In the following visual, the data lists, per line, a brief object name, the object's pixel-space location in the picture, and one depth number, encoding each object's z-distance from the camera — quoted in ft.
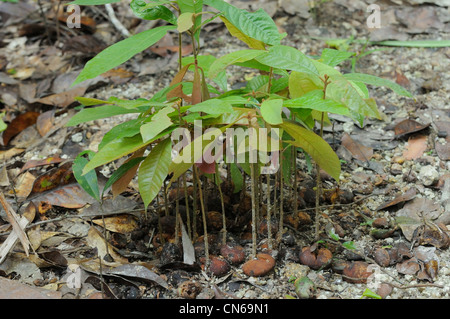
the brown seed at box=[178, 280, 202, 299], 4.38
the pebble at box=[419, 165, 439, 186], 5.79
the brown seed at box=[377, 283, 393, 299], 4.37
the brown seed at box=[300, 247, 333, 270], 4.67
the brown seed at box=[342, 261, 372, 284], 4.55
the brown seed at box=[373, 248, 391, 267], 4.72
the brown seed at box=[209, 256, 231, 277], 4.60
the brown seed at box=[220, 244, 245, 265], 4.70
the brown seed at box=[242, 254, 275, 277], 4.58
